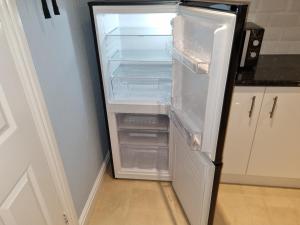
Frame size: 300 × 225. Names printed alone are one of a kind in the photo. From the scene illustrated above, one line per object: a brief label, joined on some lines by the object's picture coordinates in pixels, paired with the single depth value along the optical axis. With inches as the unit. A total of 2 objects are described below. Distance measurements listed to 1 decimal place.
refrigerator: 36.7
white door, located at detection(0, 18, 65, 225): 33.6
